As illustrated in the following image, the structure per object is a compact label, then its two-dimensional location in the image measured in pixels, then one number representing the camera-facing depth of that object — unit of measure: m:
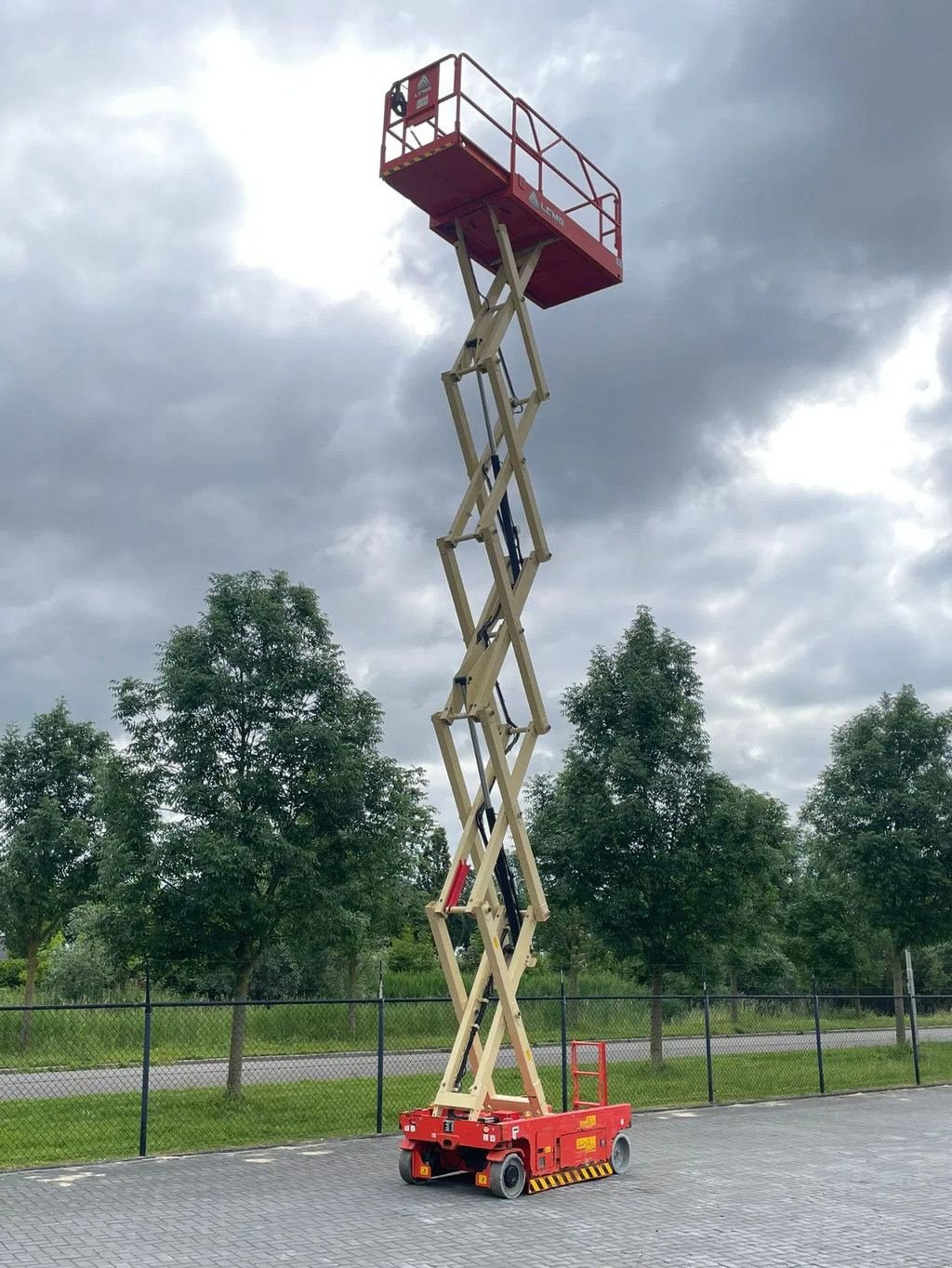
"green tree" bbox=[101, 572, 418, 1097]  15.20
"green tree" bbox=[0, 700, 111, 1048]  23.31
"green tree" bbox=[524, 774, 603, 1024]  21.45
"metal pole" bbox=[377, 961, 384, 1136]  14.13
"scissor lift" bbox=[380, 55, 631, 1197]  10.88
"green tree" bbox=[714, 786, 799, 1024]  20.92
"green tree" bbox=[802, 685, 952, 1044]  24.73
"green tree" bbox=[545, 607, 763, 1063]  20.80
